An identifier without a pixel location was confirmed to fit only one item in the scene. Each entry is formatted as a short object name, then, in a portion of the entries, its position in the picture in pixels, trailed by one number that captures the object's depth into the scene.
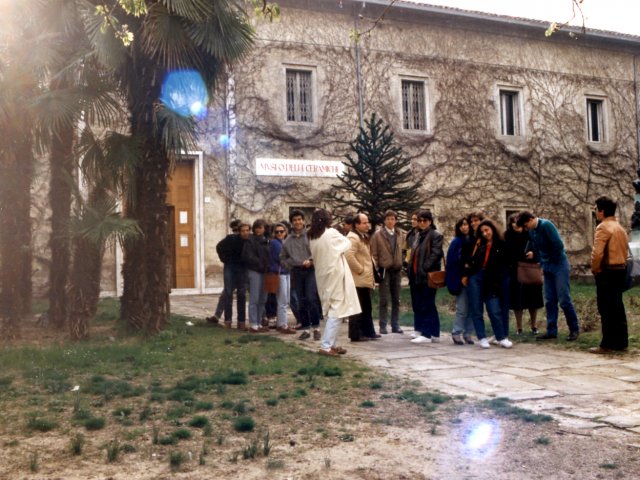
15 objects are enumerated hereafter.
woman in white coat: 8.98
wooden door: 18.94
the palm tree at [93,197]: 9.95
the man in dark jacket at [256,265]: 11.06
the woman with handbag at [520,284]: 10.52
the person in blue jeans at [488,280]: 9.44
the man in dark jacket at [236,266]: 11.48
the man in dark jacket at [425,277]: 9.98
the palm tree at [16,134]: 10.09
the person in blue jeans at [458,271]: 9.71
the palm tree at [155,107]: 10.17
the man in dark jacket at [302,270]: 10.97
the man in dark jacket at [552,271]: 9.81
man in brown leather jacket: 8.60
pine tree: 16.55
